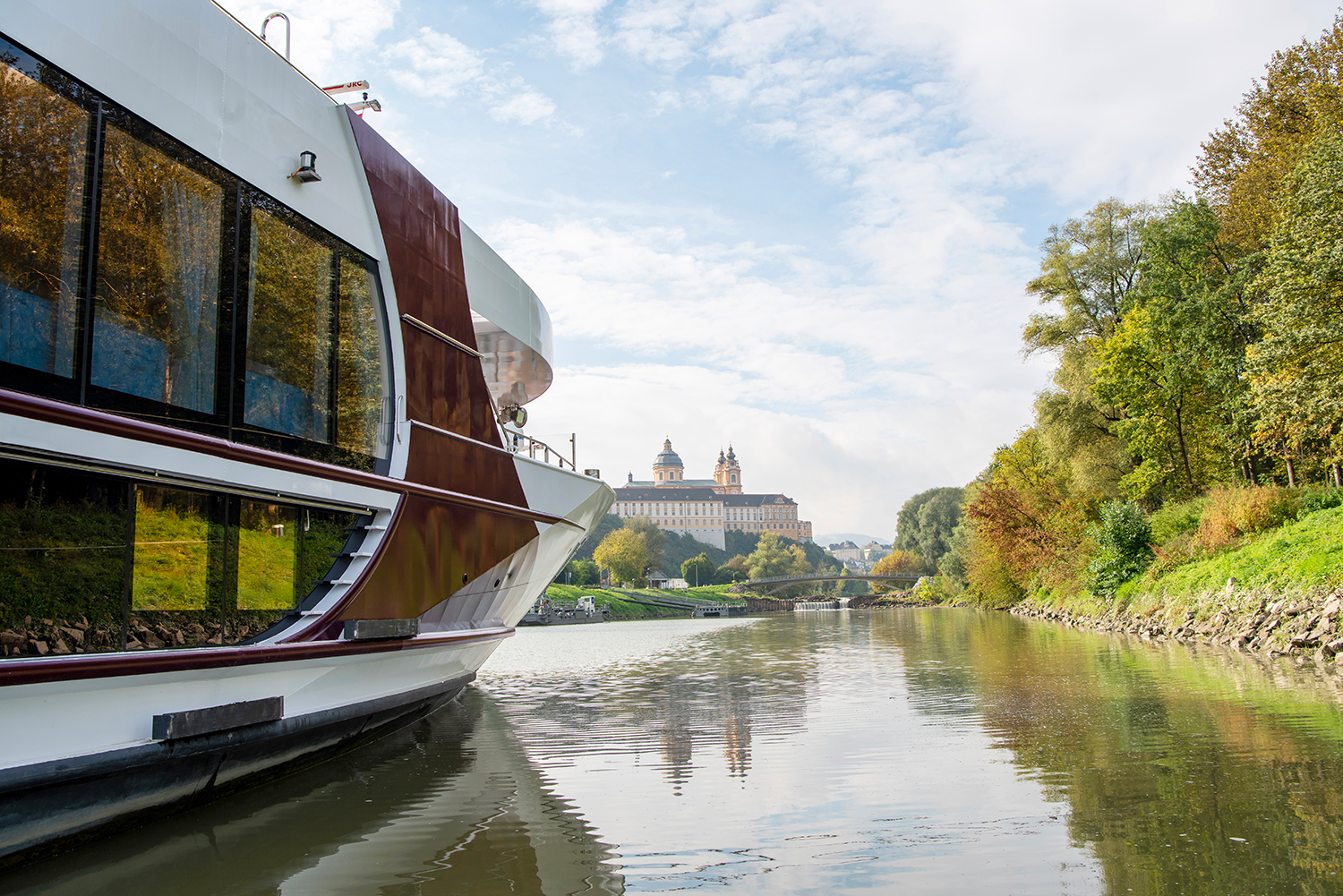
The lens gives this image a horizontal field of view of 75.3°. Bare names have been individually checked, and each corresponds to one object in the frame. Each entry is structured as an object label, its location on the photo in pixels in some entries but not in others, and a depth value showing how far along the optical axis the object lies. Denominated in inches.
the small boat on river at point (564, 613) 2066.9
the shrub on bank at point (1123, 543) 946.1
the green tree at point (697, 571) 4421.8
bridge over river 3604.8
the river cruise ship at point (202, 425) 179.5
